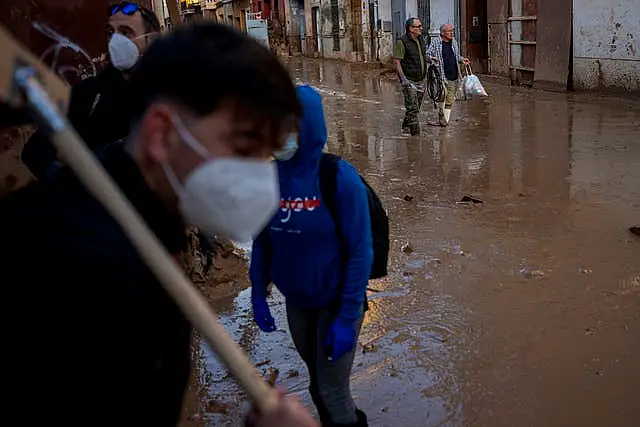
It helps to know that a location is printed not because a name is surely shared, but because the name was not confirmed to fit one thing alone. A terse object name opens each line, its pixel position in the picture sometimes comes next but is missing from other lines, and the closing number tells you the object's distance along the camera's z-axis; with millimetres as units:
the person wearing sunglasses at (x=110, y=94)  2938
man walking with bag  11008
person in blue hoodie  2586
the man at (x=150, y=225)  1031
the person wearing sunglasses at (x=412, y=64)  10625
